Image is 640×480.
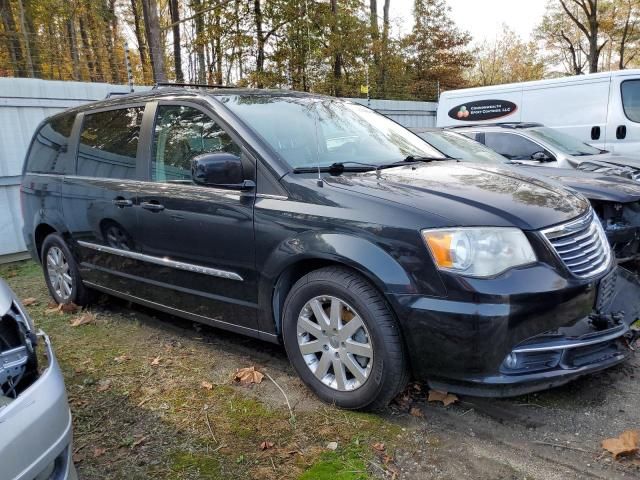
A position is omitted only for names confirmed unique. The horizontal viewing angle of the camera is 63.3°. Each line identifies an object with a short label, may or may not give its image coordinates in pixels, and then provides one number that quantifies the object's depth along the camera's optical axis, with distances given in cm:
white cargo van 916
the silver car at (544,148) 636
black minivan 239
